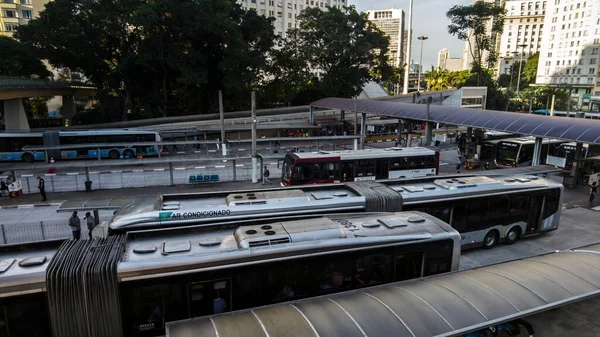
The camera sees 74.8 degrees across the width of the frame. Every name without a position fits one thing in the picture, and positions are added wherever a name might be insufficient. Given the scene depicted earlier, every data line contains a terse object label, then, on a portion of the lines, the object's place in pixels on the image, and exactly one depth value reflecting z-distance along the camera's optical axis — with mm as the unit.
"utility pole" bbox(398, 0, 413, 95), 69312
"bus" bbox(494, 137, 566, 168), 32250
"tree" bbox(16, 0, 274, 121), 41562
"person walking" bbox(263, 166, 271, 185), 26672
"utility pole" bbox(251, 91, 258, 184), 26609
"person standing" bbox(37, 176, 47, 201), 22450
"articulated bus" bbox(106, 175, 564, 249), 11656
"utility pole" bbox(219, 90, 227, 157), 34375
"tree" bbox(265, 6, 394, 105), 55719
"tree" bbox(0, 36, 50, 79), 42781
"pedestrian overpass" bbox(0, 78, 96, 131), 36031
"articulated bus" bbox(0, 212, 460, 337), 7582
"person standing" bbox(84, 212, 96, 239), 15820
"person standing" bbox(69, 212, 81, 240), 15875
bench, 26969
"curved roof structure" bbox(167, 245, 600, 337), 6945
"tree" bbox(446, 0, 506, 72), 72062
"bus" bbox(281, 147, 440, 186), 21359
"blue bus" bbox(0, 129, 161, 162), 33719
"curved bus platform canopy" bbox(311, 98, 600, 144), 23172
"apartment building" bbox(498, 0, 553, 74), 124000
